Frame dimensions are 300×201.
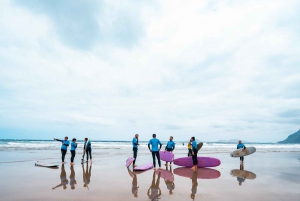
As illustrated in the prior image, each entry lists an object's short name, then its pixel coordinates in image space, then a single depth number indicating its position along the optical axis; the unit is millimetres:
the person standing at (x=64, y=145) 13780
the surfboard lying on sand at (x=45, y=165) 12042
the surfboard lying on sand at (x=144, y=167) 11011
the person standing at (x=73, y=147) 13422
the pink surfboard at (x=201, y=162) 12691
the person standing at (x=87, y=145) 14308
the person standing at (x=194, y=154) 11809
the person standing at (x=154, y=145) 11697
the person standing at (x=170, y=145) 14116
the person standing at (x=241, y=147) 15137
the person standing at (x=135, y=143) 12945
